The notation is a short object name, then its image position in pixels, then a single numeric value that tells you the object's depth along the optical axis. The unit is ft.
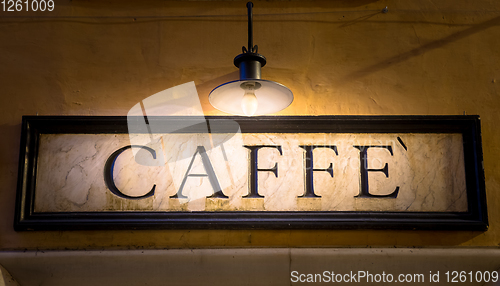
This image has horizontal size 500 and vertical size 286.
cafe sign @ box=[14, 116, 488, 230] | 6.79
